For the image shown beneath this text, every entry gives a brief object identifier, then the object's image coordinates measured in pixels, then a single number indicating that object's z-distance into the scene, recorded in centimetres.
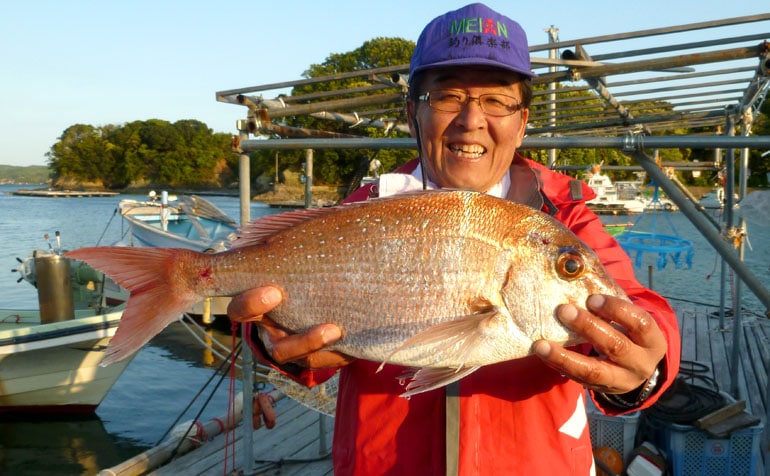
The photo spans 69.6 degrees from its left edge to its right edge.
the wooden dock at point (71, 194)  8344
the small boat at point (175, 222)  1359
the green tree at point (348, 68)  4762
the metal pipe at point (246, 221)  343
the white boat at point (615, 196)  3456
